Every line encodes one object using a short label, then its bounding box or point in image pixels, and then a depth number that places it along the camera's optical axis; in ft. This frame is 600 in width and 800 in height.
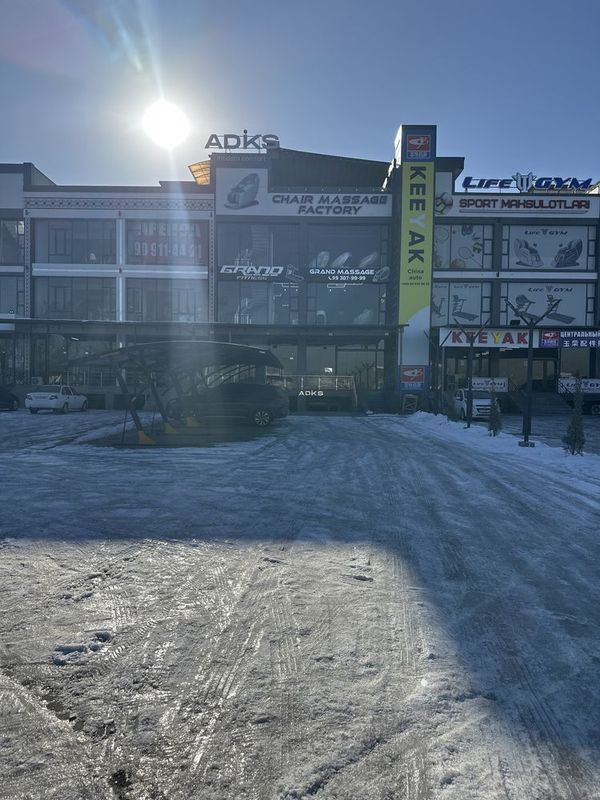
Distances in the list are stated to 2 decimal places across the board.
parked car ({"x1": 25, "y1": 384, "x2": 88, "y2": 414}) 85.30
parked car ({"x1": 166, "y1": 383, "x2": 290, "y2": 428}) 60.44
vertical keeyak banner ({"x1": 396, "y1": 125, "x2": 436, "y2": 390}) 120.06
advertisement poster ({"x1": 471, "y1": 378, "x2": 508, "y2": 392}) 108.68
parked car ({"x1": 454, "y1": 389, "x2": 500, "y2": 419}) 82.33
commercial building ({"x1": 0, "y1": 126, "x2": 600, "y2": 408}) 126.00
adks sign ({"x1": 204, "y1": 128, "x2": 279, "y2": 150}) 130.52
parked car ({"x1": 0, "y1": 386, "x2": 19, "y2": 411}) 90.68
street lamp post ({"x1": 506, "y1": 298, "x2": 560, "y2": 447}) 46.62
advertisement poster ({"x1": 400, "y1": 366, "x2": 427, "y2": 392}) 120.88
